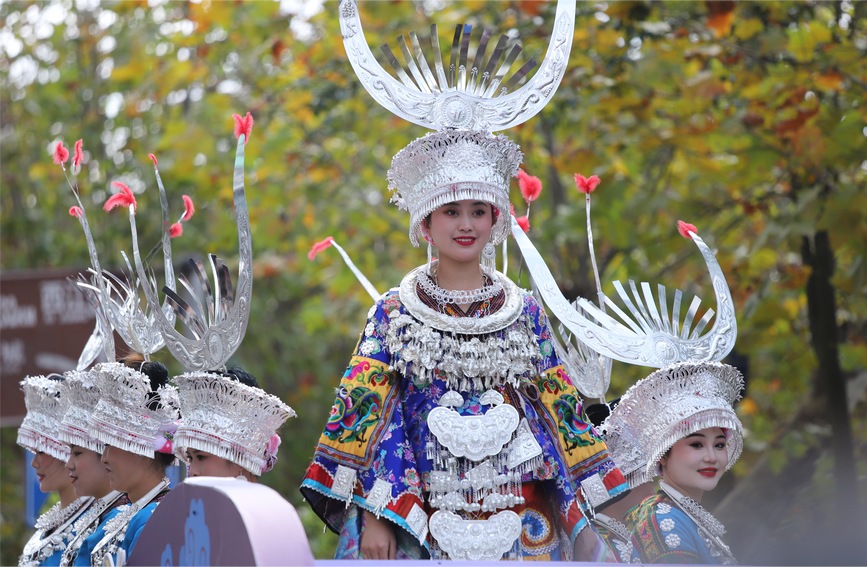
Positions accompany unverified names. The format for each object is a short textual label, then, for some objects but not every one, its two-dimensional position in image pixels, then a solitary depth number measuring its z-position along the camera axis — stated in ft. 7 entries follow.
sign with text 62.90
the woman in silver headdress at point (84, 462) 39.83
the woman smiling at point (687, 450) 35.19
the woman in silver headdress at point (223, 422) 35.19
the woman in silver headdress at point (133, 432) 38.29
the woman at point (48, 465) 40.93
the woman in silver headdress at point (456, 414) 33.22
